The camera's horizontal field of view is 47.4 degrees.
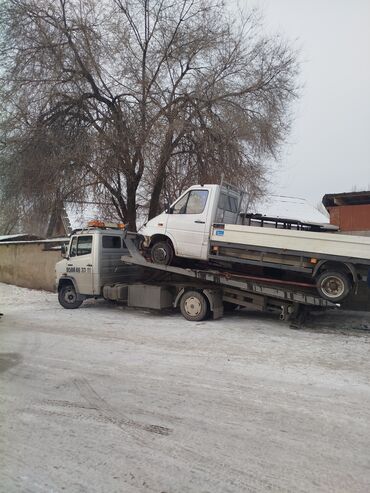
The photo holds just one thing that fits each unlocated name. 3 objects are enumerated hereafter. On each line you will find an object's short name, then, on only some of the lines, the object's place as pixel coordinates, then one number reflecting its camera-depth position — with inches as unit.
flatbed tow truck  386.0
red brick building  649.6
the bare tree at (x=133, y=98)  587.2
